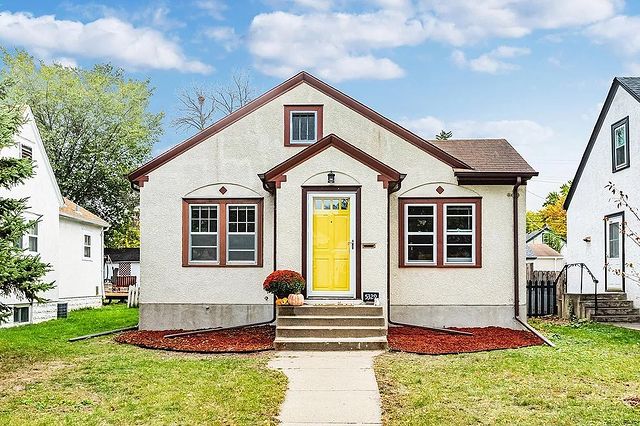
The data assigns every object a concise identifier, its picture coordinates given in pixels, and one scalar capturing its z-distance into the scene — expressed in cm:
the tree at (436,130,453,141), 4791
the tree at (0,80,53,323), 1123
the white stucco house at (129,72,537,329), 1547
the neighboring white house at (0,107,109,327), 1862
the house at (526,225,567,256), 4841
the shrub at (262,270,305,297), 1347
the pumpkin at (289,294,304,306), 1343
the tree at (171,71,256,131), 3941
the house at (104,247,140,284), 4416
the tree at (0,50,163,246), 3466
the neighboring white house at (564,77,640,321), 1844
